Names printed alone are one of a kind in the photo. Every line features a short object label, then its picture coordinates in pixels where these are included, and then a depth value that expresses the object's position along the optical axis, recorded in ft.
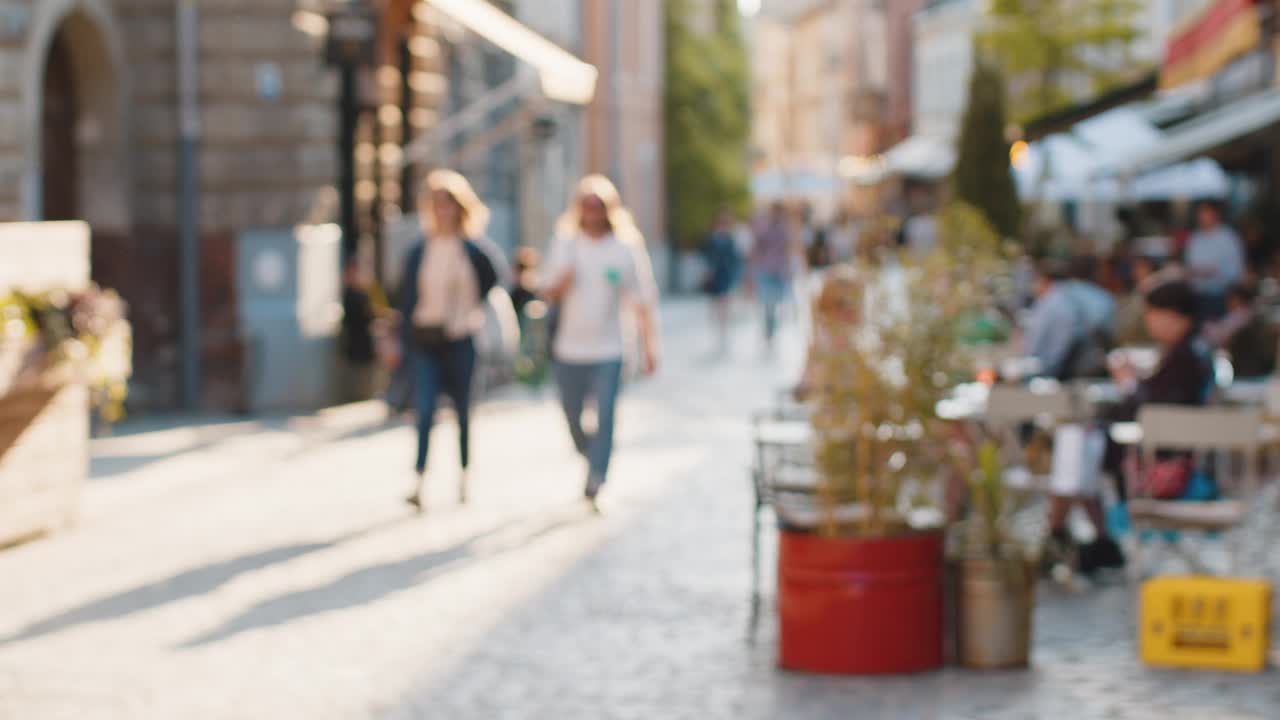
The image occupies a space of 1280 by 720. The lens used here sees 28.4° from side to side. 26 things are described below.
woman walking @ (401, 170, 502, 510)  44.09
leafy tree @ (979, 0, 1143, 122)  128.26
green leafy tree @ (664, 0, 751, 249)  173.88
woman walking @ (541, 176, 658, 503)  43.50
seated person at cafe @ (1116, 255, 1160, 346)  57.88
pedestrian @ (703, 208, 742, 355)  99.71
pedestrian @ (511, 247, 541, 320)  72.43
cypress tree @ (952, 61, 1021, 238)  117.08
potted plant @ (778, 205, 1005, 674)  28.55
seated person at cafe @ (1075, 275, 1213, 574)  35.65
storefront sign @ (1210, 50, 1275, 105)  80.48
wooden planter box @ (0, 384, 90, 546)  39.04
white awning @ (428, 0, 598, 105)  68.03
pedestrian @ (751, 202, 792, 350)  99.50
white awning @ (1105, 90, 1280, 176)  60.75
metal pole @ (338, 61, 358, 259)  70.69
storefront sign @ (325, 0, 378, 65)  66.85
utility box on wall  69.10
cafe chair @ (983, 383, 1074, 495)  37.19
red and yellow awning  45.47
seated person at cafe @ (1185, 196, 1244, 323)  66.90
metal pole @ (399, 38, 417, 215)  80.18
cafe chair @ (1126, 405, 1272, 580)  32.37
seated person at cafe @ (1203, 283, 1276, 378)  53.01
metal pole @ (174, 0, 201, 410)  69.67
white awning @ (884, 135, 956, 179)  173.99
